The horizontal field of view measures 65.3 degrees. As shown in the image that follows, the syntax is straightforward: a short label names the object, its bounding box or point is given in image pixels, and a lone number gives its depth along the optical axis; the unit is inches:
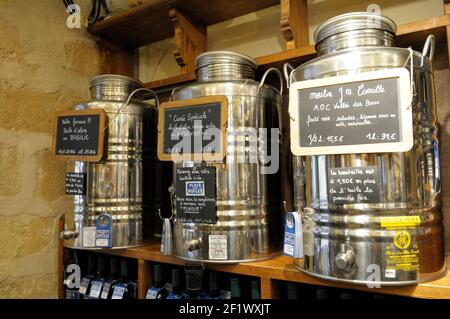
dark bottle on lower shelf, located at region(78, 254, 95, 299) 47.0
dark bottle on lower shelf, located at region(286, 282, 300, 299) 34.7
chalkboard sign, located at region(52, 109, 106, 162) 41.9
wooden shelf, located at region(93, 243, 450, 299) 25.5
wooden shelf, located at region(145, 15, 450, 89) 32.6
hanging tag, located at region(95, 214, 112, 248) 41.6
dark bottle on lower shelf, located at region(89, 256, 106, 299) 45.2
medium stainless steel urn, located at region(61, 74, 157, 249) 42.2
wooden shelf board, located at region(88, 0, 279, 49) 49.7
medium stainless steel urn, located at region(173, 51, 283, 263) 34.3
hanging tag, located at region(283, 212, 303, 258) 30.3
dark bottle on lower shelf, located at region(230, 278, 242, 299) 36.8
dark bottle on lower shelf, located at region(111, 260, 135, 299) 43.6
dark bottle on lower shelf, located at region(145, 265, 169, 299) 40.4
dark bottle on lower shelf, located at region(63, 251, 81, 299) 49.8
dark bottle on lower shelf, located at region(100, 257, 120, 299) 44.3
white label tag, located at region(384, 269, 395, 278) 25.6
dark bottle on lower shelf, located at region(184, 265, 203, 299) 34.8
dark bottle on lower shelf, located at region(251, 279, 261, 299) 37.2
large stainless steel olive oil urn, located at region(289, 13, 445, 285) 26.0
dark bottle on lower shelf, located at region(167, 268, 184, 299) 39.9
